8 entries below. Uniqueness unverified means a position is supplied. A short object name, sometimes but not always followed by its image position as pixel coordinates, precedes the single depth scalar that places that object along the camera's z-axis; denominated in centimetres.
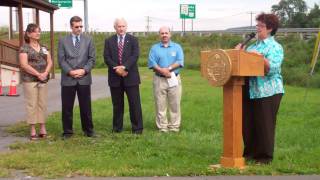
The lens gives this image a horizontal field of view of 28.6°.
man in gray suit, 1039
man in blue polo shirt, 1121
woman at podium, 786
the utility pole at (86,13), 4762
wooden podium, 744
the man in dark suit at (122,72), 1083
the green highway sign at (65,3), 4891
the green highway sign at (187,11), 5225
